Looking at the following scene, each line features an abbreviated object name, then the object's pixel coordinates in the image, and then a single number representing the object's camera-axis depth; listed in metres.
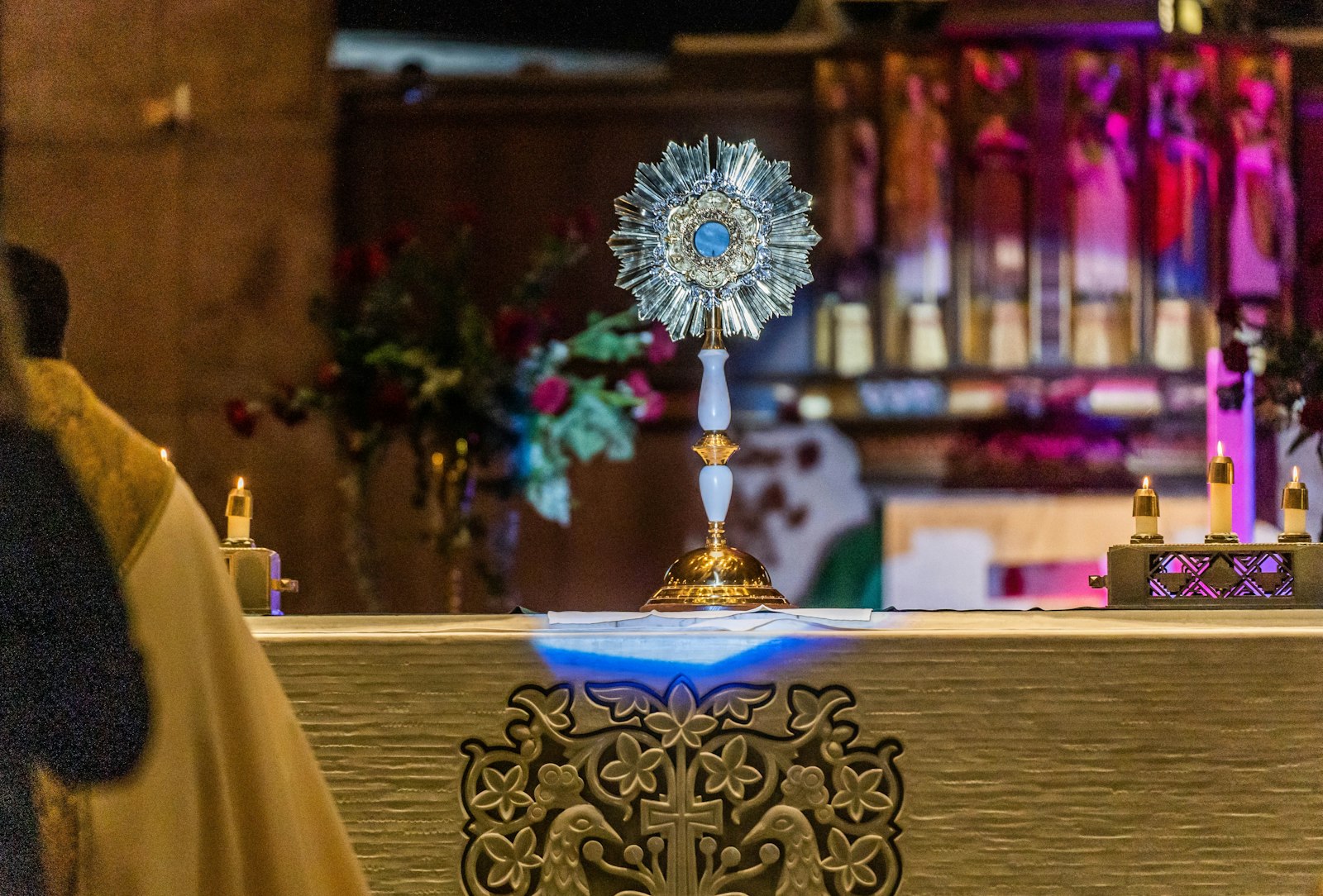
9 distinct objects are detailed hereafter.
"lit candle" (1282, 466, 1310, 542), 8.65
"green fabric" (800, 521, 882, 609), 13.01
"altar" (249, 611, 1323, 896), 8.10
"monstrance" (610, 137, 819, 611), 8.69
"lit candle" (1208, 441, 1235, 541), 8.66
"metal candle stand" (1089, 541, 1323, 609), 8.50
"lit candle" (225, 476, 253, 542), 8.73
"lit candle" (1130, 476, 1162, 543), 8.71
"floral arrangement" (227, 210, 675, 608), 10.11
